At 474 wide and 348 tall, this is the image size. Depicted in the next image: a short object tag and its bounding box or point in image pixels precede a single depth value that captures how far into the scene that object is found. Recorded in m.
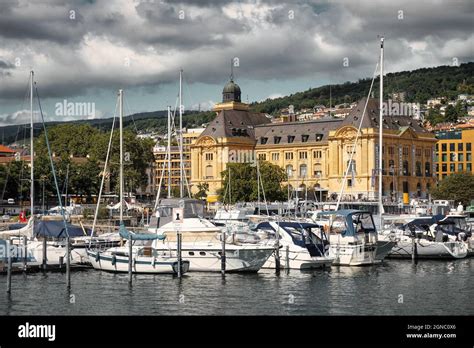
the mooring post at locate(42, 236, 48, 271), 55.50
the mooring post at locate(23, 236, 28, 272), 54.28
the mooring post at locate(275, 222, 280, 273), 56.03
